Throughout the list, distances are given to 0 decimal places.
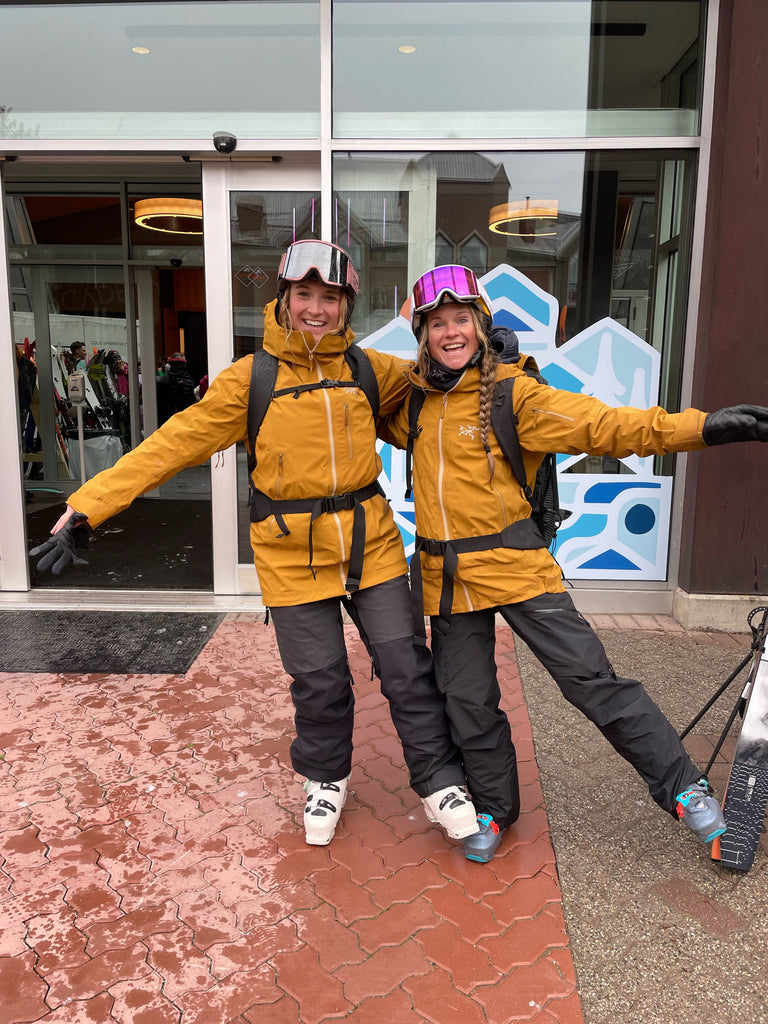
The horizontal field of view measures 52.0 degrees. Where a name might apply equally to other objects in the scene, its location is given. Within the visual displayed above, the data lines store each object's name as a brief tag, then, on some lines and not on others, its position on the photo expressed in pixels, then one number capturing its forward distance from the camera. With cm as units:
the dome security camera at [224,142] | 497
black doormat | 445
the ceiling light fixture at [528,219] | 512
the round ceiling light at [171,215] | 1001
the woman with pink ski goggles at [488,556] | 256
